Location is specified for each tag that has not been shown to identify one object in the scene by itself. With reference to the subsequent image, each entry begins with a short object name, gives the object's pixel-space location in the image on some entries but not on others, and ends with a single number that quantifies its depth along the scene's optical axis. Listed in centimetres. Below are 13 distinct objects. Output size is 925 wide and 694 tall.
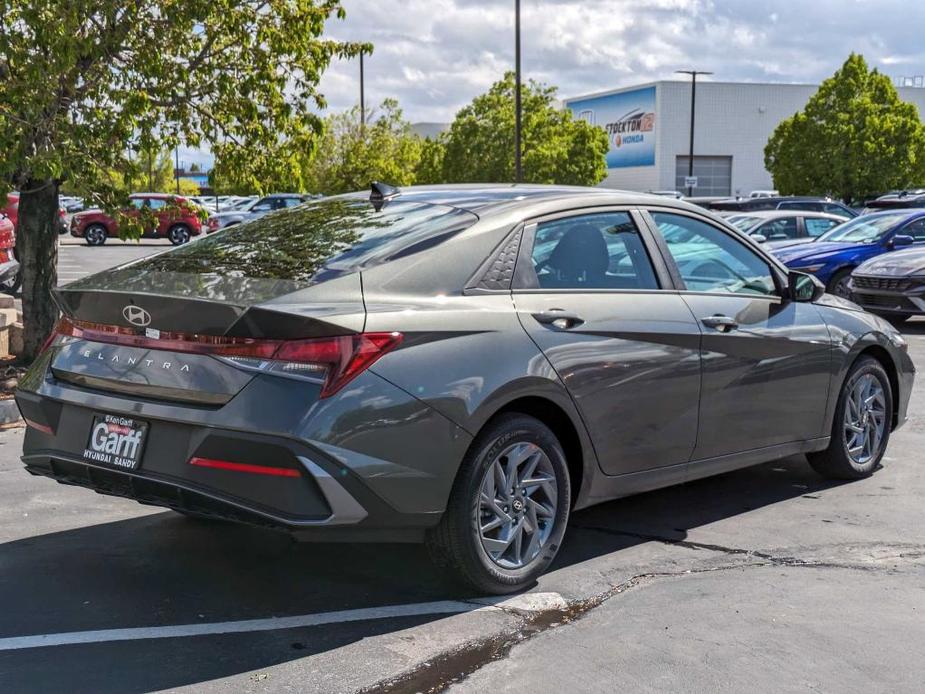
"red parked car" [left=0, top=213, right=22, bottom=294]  1734
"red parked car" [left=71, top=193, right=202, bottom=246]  3891
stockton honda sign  8431
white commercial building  8288
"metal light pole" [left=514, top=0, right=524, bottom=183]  3869
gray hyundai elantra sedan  411
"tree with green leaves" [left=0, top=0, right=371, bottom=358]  867
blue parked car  1700
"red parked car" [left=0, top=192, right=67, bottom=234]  2240
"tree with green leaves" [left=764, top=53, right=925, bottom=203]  5016
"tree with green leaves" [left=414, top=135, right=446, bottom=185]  4853
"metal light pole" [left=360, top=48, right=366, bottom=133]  5165
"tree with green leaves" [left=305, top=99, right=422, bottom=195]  4712
